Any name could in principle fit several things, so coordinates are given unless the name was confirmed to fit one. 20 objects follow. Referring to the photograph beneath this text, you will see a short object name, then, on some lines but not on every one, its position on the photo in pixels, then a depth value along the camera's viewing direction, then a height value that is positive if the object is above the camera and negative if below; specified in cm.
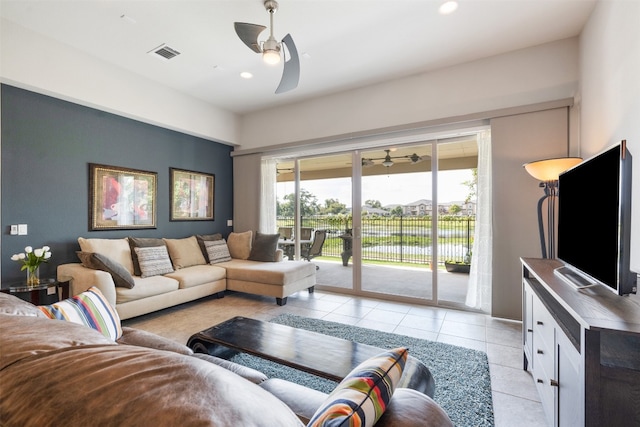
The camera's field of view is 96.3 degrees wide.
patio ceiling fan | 414 +79
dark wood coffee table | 150 -87
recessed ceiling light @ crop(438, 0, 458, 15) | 256 +188
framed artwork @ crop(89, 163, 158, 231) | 372 +21
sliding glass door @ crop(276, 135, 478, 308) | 406 -2
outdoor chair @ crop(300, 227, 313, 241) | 513 -36
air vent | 329 +189
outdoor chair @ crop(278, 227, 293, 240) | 526 -36
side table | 277 -79
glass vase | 289 -67
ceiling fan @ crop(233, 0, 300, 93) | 235 +144
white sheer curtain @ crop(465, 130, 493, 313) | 352 -30
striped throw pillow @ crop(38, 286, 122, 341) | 138 -51
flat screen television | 123 -5
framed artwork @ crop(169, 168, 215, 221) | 471 +30
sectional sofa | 312 -80
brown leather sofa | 41 -28
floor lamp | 254 +32
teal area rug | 182 -124
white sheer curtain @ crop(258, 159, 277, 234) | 530 +29
